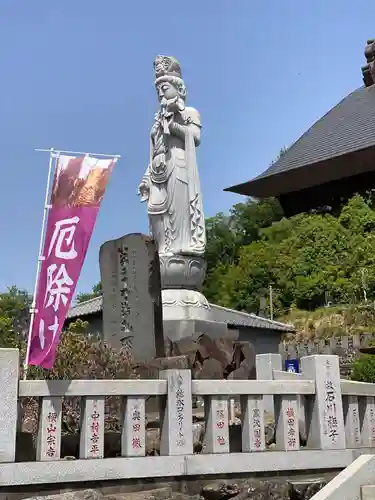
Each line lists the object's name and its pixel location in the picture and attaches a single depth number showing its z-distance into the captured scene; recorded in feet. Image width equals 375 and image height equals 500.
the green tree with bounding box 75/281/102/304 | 146.43
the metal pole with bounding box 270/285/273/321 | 97.55
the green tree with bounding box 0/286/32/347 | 35.39
